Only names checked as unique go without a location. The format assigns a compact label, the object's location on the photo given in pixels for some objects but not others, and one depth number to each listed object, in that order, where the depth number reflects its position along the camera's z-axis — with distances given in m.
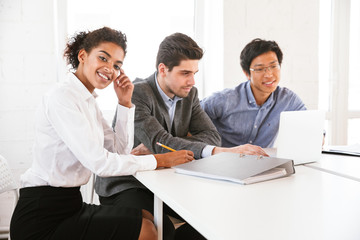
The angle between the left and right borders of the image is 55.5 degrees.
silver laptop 1.20
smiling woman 1.10
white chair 1.49
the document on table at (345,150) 1.56
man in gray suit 1.45
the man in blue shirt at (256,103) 2.06
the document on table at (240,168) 1.02
